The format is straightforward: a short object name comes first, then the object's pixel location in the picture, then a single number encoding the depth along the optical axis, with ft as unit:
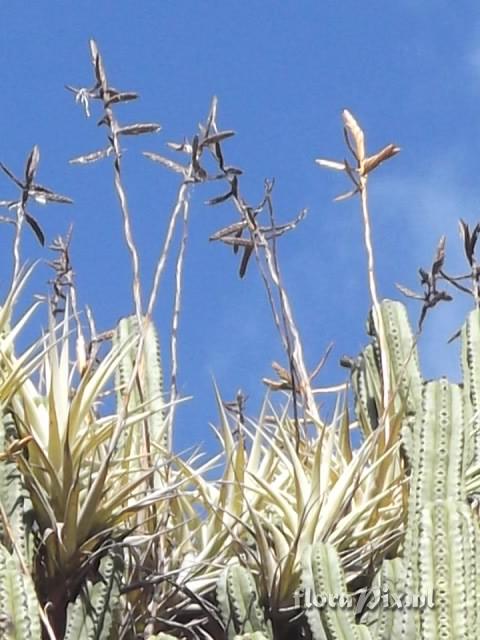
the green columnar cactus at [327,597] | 17.72
